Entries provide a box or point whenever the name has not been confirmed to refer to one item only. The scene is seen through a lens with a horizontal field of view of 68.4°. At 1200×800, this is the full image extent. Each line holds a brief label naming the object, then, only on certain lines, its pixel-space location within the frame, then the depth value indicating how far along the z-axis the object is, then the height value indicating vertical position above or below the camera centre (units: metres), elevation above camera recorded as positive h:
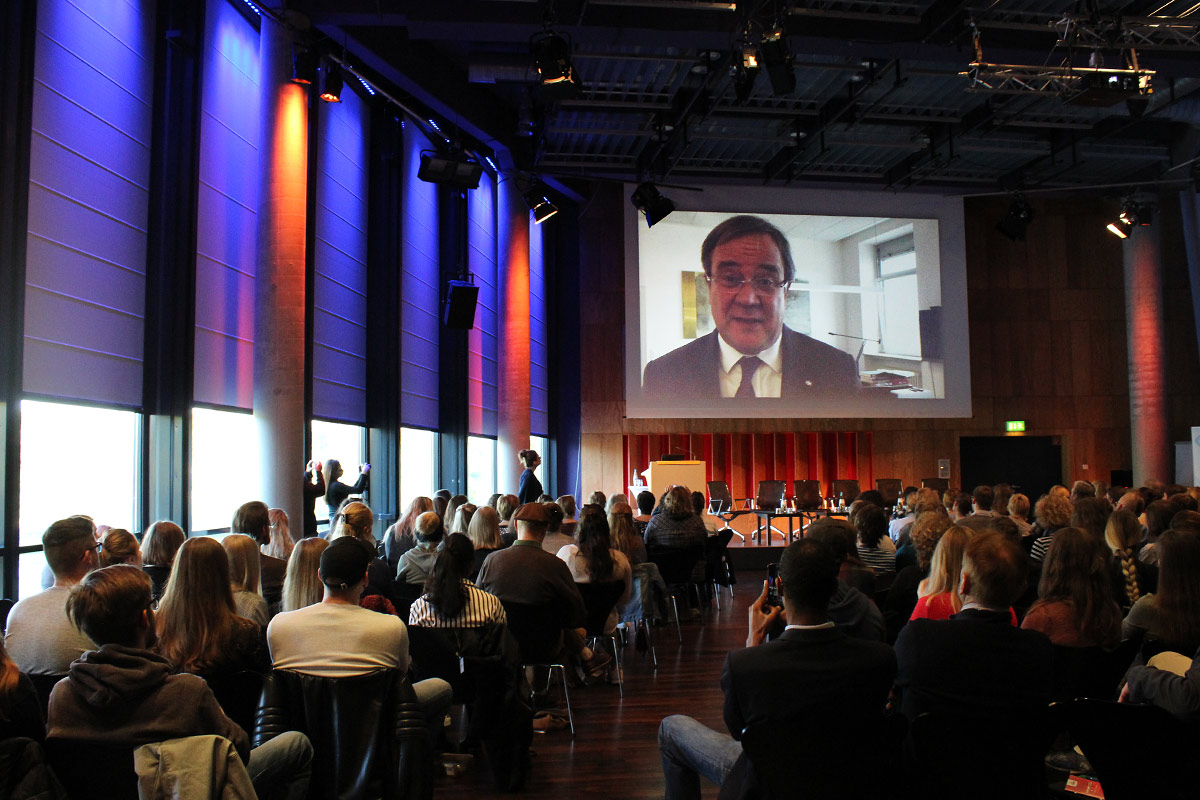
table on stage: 13.82 -0.88
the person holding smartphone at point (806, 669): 2.21 -0.53
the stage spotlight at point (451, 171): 10.67 +3.58
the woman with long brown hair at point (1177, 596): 2.91 -0.48
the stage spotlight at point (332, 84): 8.25 +3.57
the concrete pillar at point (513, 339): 13.62 +1.95
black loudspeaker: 11.60 +2.10
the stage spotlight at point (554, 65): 8.29 +3.74
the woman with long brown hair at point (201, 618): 2.77 -0.48
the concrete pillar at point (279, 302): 7.90 +1.48
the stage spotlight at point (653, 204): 13.75 +4.02
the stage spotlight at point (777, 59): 8.35 +3.83
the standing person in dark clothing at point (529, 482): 10.66 -0.23
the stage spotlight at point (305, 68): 8.00 +3.61
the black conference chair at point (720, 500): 14.21 -0.64
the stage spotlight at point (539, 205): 12.56 +3.69
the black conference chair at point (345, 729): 2.87 -0.86
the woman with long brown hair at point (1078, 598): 3.19 -0.53
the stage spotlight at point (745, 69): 8.65 +3.85
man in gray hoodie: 2.12 -0.52
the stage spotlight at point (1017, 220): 14.95 +4.02
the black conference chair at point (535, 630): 4.53 -0.86
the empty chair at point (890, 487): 14.13 -0.49
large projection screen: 15.95 +2.76
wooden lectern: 12.79 -0.20
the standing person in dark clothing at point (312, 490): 8.22 -0.22
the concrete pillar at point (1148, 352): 16.27 +1.87
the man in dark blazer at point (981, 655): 2.45 -0.56
